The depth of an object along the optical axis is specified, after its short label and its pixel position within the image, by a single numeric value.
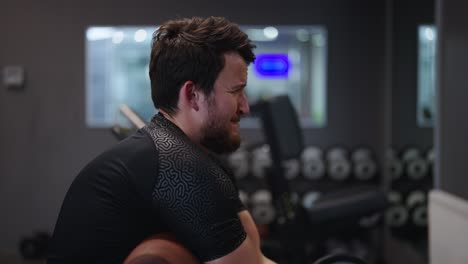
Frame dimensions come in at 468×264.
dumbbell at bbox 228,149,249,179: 4.12
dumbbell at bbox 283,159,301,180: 4.17
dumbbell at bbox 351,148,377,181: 4.17
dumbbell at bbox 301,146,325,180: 4.15
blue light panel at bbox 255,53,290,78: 4.22
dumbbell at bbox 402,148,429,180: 3.93
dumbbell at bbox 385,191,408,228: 3.99
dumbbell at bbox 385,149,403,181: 4.06
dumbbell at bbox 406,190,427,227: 3.88
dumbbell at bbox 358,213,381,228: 3.98
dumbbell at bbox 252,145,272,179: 4.12
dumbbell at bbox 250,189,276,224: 4.08
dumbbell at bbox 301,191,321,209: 4.03
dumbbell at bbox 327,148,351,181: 4.16
